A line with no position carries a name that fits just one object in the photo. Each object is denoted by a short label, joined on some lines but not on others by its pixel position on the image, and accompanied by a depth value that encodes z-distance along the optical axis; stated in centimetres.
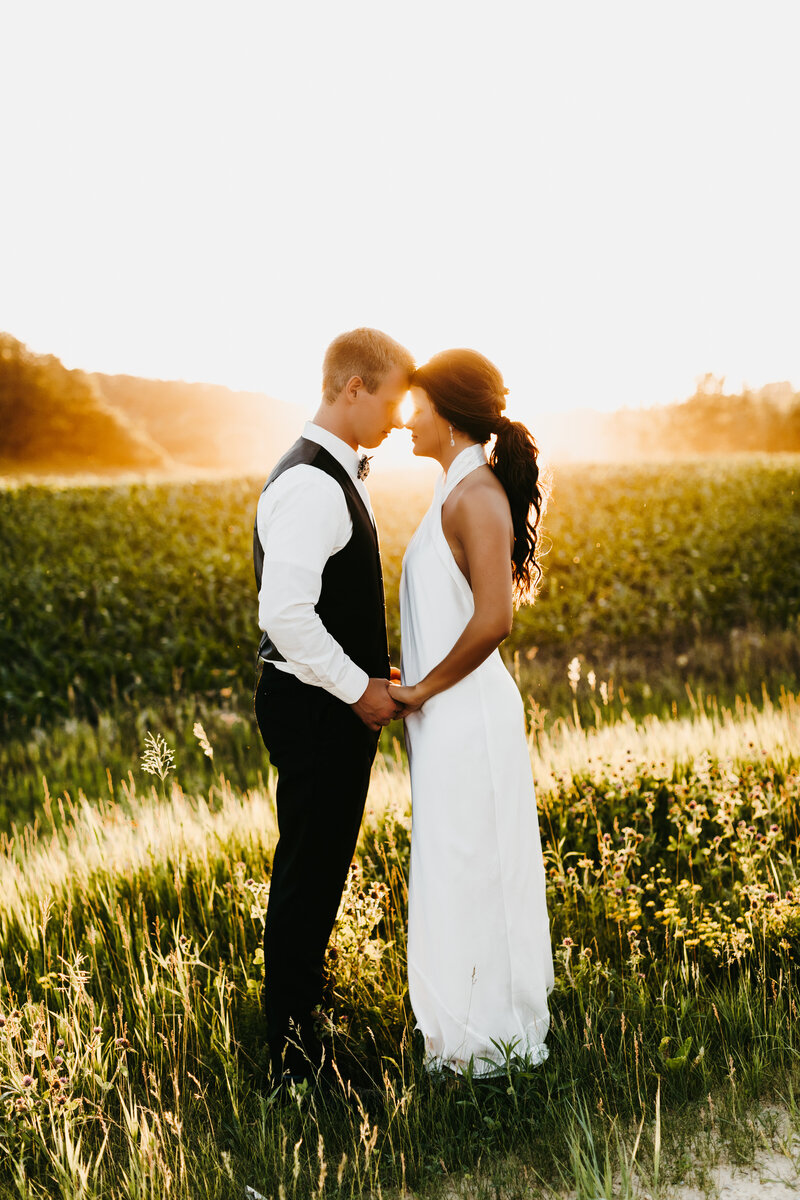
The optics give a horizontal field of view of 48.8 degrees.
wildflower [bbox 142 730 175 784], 337
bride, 300
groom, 294
